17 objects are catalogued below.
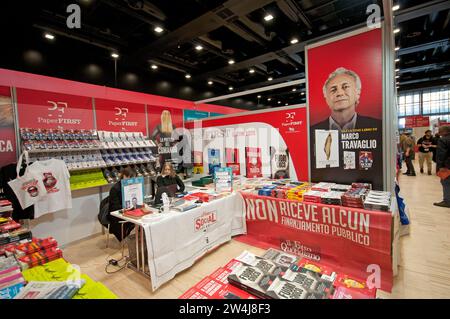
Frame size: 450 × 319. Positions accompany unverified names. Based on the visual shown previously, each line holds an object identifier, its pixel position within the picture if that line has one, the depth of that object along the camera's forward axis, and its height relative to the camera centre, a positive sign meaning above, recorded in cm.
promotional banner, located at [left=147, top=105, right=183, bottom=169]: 540 +69
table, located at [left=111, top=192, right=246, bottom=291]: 230 -103
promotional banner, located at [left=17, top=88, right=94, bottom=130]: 351 +86
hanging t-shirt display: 331 -43
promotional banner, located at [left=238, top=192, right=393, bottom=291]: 229 -107
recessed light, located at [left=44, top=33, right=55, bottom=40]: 376 +219
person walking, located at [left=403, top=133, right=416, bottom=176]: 788 -27
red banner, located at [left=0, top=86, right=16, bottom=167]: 325 +47
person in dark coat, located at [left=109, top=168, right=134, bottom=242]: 303 -87
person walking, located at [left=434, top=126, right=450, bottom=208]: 430 -34
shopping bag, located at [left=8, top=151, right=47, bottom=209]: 312 -40
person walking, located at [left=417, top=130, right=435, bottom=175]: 755 -16
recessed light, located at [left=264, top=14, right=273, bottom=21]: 377 +236
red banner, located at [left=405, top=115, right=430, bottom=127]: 1323 +148
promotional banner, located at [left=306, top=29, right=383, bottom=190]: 282 +55
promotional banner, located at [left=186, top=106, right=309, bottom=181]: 361 +29
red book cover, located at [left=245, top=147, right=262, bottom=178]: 426 -22
